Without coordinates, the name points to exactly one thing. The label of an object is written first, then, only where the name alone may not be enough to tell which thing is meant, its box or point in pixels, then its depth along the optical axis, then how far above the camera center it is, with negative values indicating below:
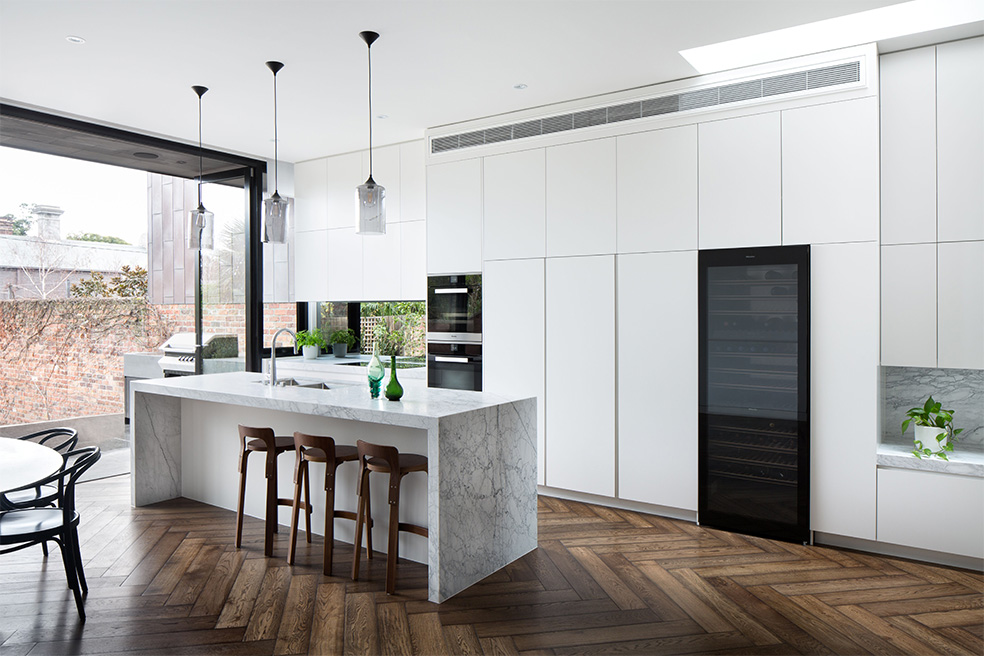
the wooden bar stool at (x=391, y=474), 2.98 -0.73
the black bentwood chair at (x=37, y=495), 2.73 -0.78
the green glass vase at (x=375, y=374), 3.46 -0.28
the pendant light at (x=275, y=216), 3.67 +0.62
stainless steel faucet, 4.07 -0.33
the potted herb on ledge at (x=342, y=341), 6.35 -0.19
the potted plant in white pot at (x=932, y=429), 3.39 -0.59
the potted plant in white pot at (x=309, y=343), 6.22 -0.20
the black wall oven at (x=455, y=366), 4.99 -0.35
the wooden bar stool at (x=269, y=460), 3.52 -0.78
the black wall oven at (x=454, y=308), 4.96 +0.11
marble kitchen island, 2.95 -0.77
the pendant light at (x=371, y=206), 3.33 +0.62
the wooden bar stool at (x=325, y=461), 3.23 -0.74
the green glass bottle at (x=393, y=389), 3.30 -0.35
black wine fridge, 3.65 -0.42
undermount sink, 5.55 -0.53
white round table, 2.47 -0.60
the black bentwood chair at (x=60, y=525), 2.63 -0.86
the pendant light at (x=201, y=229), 3.99 +0.60
